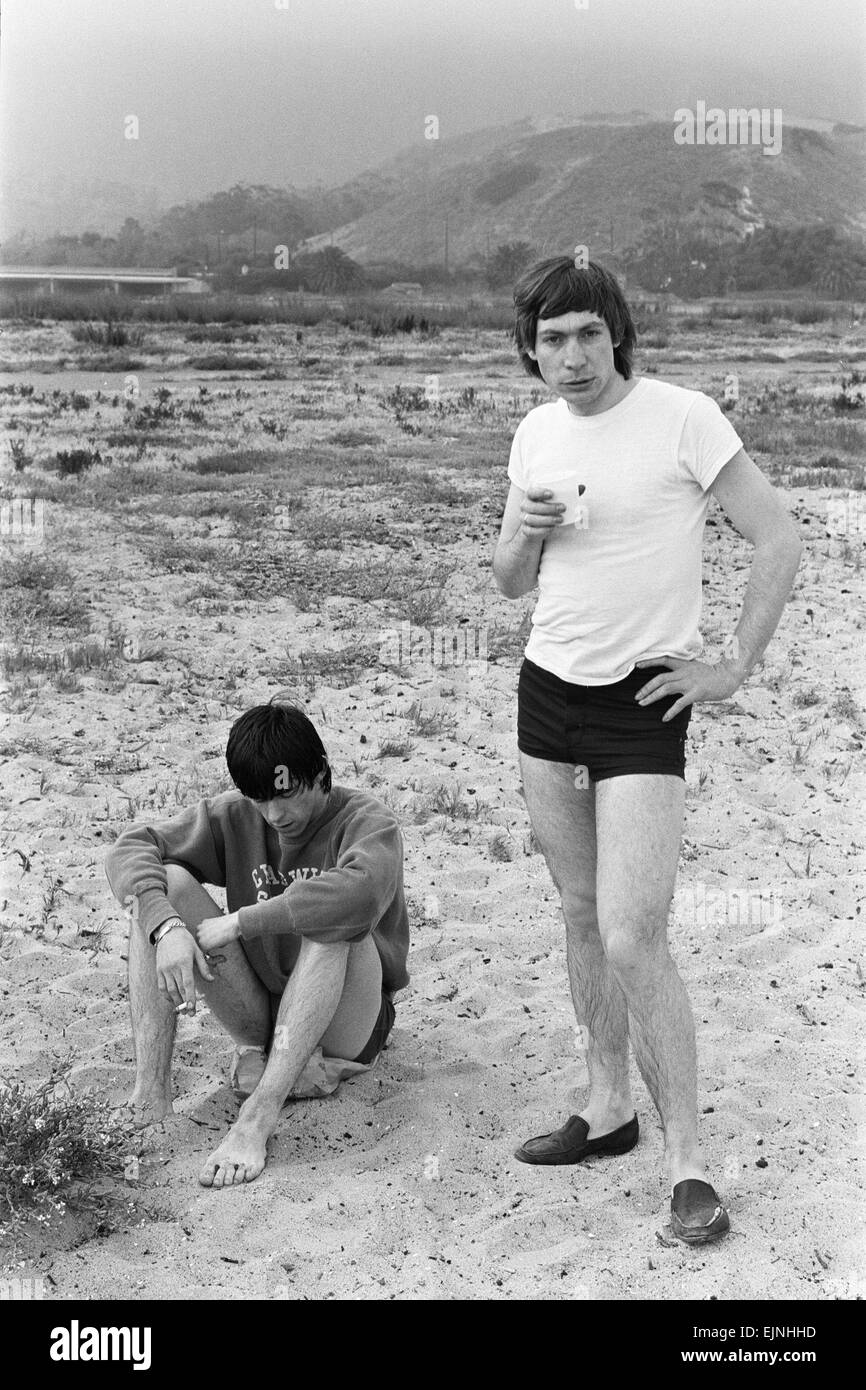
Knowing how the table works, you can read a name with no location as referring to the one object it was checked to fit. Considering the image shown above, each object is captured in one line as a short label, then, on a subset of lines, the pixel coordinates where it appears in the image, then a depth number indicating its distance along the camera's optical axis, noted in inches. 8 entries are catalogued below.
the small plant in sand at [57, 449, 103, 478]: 479.5
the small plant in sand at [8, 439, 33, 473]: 489.4
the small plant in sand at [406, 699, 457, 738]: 266.7
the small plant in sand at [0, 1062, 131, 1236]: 133.3
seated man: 138.0
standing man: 121.0
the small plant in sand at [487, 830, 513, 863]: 221.5
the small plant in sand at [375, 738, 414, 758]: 257.8
